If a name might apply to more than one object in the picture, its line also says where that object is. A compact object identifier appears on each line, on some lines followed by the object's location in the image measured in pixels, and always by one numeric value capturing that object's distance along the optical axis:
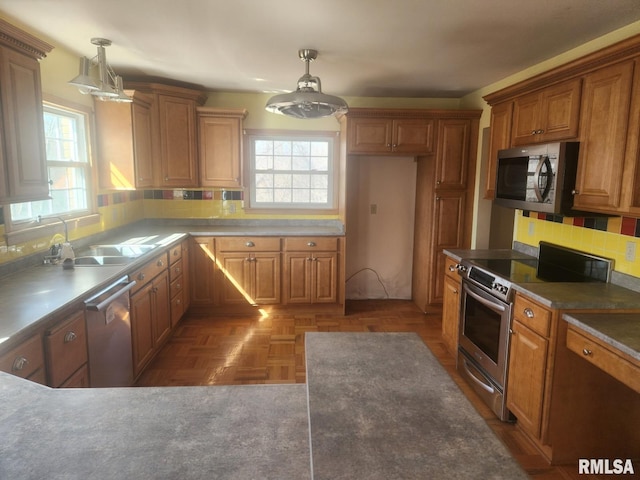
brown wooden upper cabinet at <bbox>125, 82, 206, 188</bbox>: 3.78
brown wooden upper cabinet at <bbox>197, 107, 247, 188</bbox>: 4.03
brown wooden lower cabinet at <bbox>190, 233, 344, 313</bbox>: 4.01
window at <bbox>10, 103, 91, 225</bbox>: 2.79
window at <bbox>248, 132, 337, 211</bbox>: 4.47
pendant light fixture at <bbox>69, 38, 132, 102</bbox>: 2.31
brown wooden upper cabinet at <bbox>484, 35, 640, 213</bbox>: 1.90
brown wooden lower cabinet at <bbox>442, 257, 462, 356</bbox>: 3.04
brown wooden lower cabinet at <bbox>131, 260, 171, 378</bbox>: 2.66
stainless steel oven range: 2.37
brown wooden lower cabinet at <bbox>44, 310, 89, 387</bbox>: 1.69
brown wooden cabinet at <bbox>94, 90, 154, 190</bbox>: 3.41
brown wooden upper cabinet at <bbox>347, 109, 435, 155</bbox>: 3.94
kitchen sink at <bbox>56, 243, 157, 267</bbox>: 2.80
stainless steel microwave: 2.25
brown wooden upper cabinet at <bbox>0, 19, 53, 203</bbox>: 1.87
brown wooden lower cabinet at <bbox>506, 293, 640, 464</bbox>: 1.98
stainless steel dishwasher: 2.05
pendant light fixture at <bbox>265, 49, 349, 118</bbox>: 2.15
